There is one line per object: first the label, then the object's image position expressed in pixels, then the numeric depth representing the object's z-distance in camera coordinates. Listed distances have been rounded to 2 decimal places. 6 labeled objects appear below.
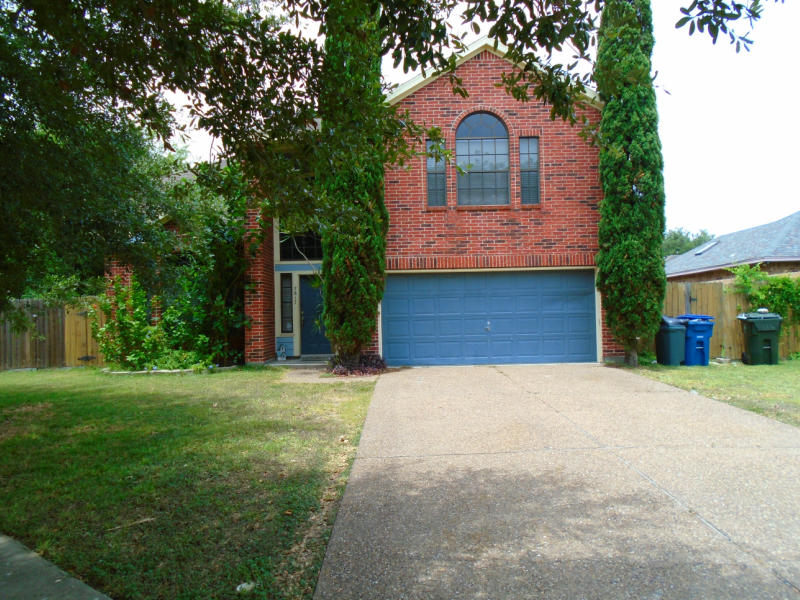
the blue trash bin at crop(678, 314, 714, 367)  11.40
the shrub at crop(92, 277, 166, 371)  11.62
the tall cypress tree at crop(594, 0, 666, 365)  10.62
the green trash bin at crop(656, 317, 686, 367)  11.23
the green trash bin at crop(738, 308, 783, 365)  11.62
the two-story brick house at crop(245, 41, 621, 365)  11.60
